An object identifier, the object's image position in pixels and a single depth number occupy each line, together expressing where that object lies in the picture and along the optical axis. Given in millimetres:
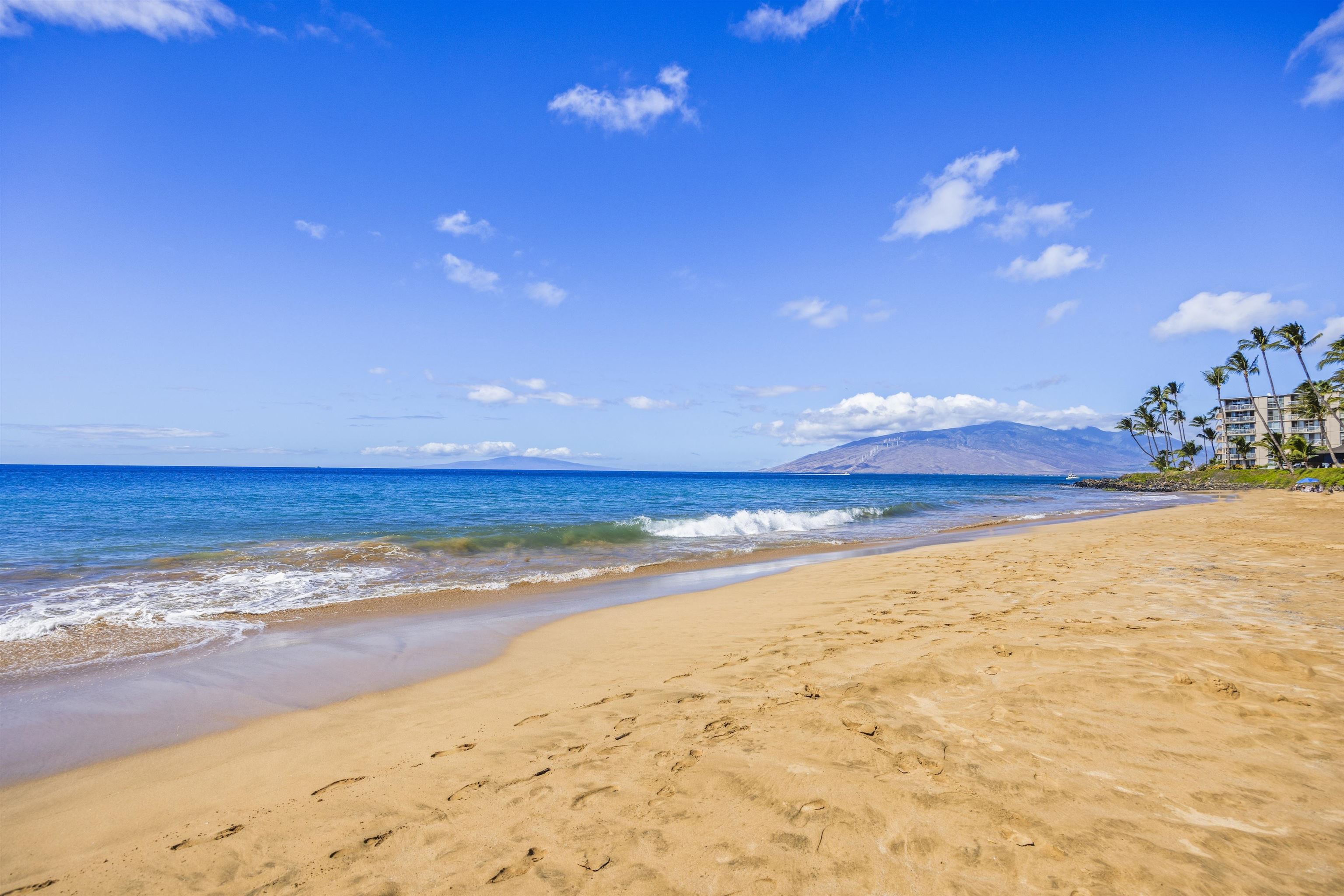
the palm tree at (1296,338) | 55188
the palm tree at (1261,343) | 59406
